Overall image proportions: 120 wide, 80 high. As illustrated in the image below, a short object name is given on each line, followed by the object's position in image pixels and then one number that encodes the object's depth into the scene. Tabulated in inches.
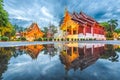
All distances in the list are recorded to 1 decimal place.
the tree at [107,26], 1073.1
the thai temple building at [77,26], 606.4
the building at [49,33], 821.3
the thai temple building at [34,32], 887.5
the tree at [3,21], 526.5
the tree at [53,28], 937.4
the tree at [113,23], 1069.9
